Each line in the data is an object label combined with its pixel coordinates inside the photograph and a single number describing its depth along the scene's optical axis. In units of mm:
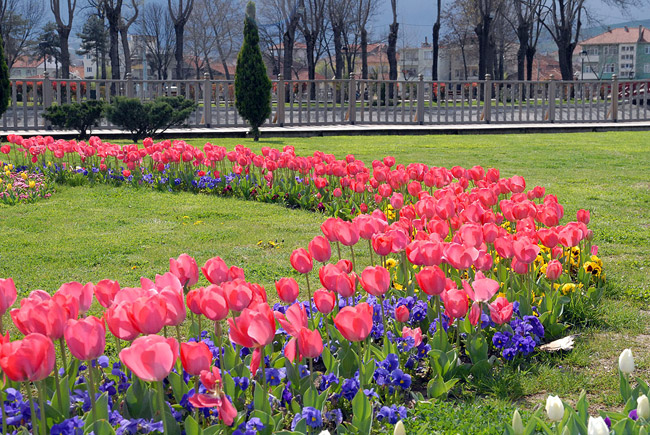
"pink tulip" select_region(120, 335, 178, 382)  1937
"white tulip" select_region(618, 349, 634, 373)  2309
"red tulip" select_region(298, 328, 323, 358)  2389
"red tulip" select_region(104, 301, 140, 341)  2242
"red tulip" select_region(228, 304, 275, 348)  2301
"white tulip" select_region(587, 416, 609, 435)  1789
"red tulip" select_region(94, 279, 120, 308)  2725
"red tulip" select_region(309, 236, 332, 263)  3178
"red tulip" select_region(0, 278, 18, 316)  2605
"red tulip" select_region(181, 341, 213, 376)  2195
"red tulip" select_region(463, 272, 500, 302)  2936
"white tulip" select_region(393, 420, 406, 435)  1900
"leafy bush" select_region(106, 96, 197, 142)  16375
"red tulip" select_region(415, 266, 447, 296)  2900
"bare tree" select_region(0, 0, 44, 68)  60531
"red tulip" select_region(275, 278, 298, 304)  2819
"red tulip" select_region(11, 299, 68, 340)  2273
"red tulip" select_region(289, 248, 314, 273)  3123
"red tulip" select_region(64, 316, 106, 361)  2111
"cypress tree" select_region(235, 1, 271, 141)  18750
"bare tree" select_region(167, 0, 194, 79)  46812
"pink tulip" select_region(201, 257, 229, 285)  2941
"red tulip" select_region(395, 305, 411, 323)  3137
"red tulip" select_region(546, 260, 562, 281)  3758
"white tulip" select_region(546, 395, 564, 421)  1976
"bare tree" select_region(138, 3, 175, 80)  82625
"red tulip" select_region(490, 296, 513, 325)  3207
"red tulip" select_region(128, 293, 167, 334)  2176
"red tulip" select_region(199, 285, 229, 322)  2463
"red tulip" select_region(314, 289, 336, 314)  2734
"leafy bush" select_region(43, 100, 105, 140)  17219
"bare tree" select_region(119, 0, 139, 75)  51369
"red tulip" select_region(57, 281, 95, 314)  2650
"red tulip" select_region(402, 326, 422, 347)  3217
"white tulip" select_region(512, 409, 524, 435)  2064
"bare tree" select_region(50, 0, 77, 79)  45438
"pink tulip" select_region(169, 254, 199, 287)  2910
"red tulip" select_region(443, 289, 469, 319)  2910
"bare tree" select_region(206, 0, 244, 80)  78062
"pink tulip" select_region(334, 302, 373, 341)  2414
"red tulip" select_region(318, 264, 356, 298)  2910
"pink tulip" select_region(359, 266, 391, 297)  2865
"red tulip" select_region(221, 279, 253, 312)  2590
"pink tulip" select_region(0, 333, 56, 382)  1974
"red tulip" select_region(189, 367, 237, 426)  2162
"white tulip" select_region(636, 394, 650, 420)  2125
